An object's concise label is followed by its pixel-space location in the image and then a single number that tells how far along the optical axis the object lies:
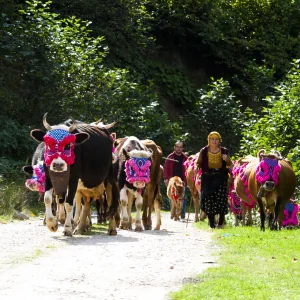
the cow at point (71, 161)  16.28
